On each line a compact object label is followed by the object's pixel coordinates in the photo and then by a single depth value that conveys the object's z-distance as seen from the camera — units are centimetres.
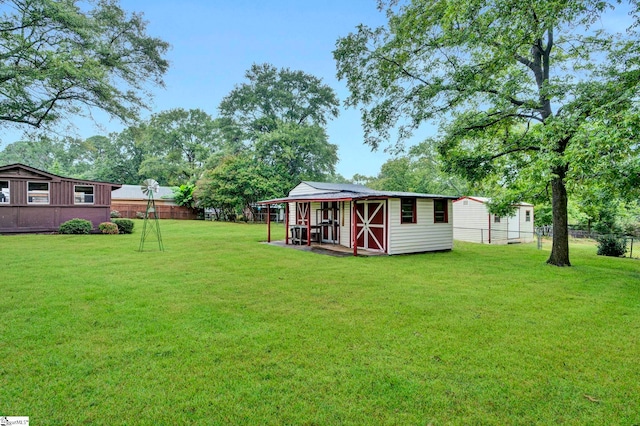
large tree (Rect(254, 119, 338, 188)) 3061
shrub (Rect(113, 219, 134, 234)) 1738
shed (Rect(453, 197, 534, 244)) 1716
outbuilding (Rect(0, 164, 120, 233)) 1557
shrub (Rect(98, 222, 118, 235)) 1664
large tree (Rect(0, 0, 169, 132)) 1001
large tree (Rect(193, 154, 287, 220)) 2794
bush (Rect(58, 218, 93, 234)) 1595
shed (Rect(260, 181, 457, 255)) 1102
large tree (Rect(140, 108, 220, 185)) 4000
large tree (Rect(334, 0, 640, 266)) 721
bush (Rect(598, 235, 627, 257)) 1239
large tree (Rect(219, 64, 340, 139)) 3506
